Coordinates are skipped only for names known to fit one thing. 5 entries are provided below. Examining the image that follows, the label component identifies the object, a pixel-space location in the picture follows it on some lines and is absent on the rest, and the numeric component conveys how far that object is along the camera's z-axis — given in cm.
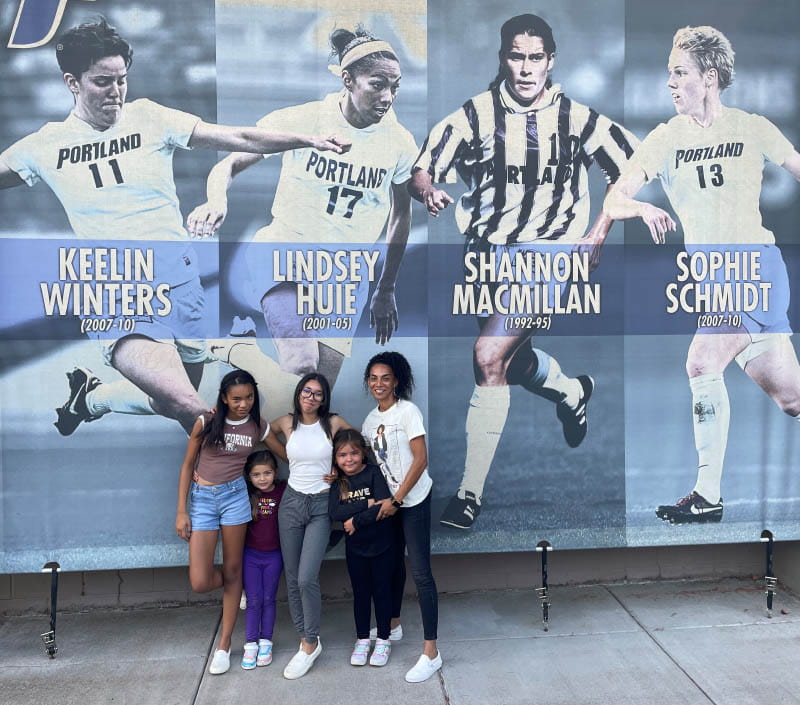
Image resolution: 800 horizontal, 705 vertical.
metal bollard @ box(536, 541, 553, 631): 433
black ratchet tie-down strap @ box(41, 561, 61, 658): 402
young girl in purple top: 392
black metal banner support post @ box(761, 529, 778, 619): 452
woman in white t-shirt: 377
